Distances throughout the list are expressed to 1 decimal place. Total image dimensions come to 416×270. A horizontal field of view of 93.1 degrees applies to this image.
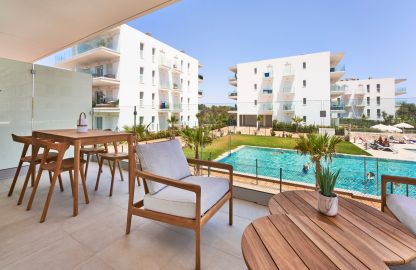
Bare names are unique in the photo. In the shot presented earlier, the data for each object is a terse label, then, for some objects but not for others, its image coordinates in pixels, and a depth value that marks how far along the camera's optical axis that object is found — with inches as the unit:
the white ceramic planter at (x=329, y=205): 54.0
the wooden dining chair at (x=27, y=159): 98.5
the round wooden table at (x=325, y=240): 35.5
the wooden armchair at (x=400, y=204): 53.8
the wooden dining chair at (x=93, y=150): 117.5
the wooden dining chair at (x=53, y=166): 79.4
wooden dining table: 84.1
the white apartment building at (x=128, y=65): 478.6
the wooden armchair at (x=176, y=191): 58.2
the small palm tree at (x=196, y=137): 154.9
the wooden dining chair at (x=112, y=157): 104.7
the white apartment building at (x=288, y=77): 687.7
